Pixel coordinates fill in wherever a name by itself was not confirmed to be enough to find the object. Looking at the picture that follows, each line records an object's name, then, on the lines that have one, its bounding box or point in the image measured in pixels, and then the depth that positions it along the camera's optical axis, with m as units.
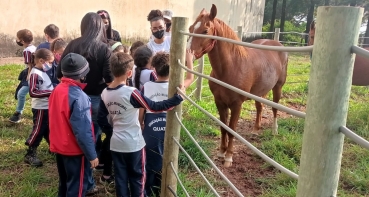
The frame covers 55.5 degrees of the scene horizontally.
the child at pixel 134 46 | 3.82
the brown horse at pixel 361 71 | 5.69
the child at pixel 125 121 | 2.46
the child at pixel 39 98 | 3.36
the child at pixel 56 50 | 3.58
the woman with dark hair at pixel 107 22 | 3.65
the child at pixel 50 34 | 4.04
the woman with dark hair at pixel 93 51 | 2.86
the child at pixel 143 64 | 3.10
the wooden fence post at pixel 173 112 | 2.35
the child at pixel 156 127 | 2.82
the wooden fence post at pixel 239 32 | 6.77
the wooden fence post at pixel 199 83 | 6.15
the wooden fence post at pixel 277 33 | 7.62
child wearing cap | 2.40
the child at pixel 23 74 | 4.11
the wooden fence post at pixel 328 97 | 0.93
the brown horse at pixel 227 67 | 3.48
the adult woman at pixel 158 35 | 3.83
